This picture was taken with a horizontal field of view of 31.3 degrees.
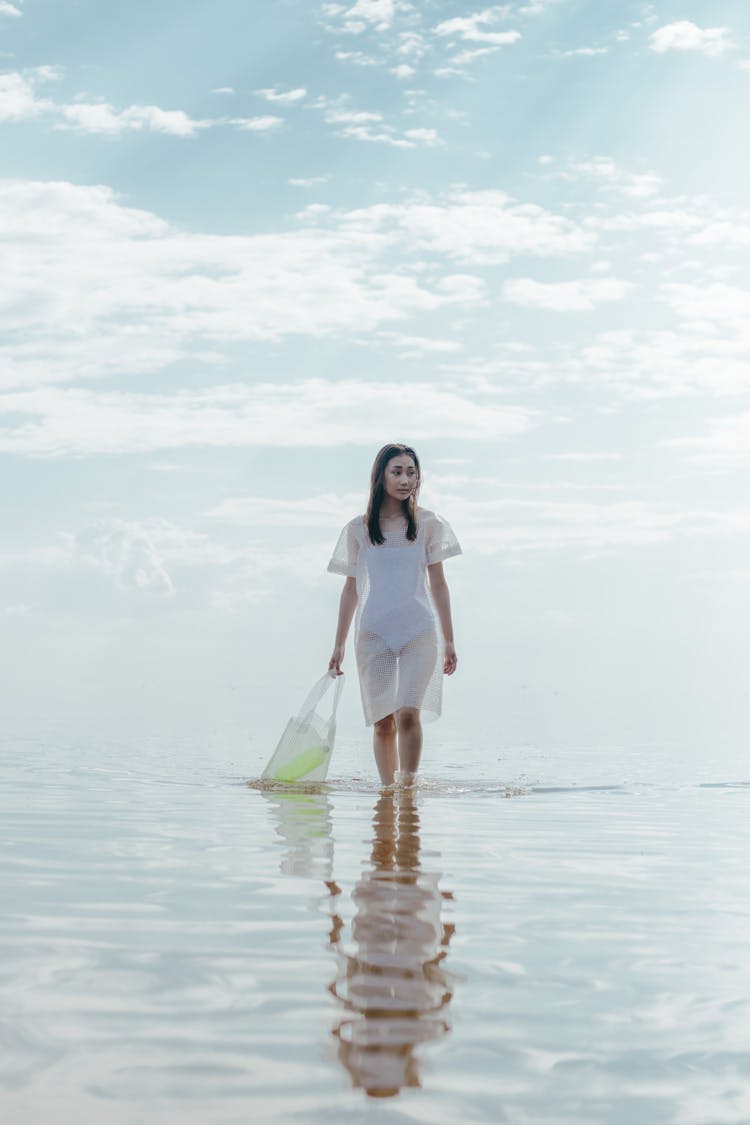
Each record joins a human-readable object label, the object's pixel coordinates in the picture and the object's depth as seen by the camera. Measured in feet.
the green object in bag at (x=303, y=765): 30.32
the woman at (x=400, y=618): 29.27
